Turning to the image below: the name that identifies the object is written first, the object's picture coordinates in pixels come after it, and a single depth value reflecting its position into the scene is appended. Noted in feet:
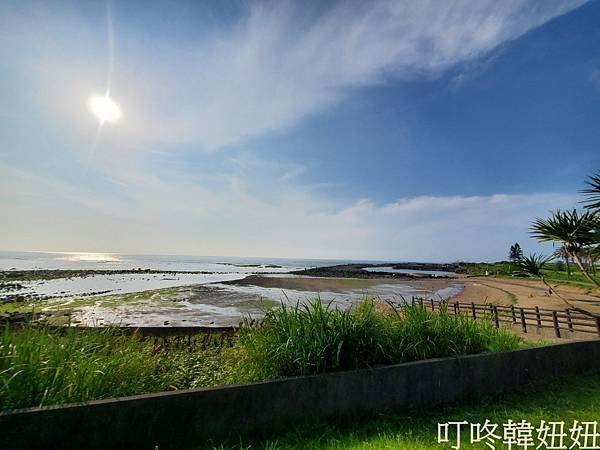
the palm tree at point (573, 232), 19.69
